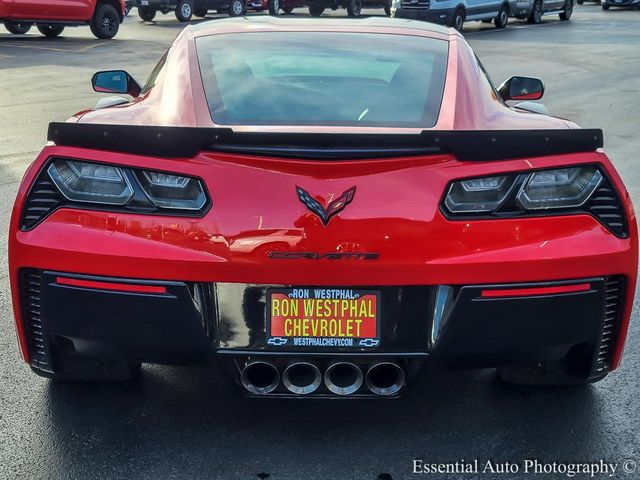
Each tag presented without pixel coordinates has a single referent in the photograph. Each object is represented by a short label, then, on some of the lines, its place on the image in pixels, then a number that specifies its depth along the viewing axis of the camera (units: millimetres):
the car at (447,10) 26031
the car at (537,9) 30450
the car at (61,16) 21398
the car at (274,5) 33031
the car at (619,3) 41000
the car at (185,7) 28706
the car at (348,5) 32812
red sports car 3102
